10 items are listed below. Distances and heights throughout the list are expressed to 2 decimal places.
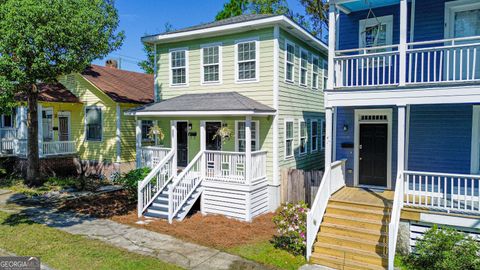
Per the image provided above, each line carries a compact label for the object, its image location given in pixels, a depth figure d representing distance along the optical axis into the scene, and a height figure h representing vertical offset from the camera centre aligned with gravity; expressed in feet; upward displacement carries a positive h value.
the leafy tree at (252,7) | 88.03 +32.96
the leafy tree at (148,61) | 112.88 +23.77
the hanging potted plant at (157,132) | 44.24 -0.71
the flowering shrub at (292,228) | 26.37 -8.14
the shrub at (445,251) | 21.61 -8.34
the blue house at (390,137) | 25.50 -0.93
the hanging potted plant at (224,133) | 38.99 -0.71
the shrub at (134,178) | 42.24 -6.55
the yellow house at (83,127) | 54.70 -0.09
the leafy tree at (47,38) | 33.99 +9.60
